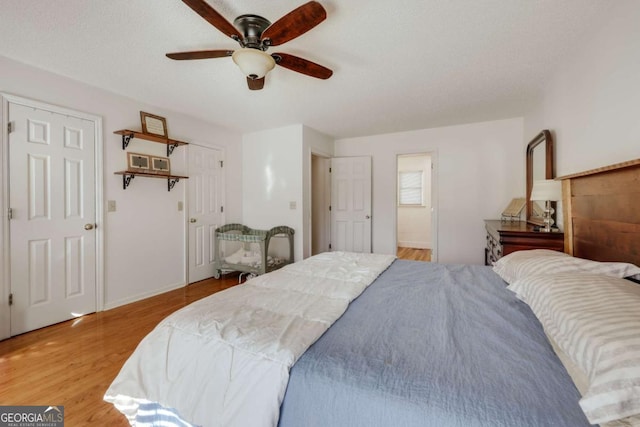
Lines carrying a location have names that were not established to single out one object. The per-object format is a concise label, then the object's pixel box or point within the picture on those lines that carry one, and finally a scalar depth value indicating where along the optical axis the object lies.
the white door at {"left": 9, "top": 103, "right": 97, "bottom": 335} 2.27
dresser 2.10
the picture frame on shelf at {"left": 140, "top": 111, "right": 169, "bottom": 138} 3.07
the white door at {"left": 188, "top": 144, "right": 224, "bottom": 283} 3.68
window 6.46
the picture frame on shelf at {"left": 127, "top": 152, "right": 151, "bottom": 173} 2.93
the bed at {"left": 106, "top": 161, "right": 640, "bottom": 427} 0.68
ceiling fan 1.38
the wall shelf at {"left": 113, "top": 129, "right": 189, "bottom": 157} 2.82
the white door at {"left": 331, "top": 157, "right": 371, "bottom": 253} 4.60
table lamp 2.07
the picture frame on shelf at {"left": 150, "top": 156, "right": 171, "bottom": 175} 3.13
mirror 2.53
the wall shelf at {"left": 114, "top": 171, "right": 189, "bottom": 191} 2.87
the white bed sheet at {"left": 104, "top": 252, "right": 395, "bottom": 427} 0.88
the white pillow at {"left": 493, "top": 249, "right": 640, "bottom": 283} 1.14
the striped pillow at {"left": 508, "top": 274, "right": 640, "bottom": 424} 0.56
